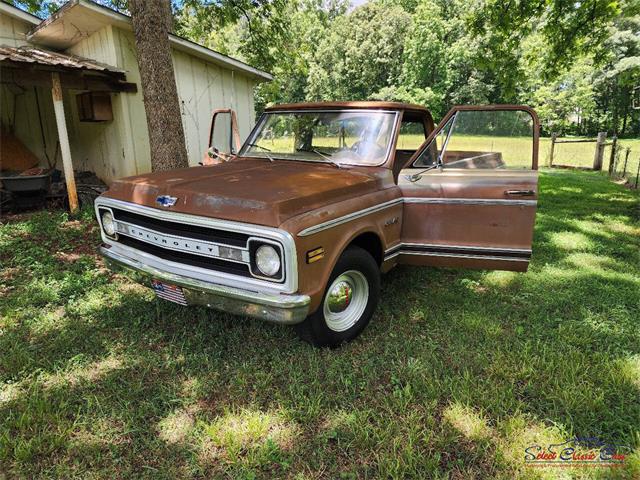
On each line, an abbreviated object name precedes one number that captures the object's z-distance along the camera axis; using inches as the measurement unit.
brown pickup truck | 101.8
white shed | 284.4
